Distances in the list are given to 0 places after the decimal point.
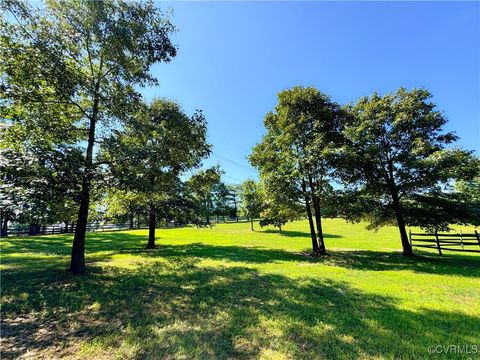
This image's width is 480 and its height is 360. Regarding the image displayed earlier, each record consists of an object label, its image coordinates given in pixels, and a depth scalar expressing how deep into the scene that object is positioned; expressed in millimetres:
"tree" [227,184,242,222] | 83631
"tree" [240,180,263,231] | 37156
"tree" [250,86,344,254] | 13328
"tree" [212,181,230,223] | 59203
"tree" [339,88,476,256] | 12531
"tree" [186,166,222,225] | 15859
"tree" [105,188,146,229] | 10245
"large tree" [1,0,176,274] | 6480
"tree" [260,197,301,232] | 14539
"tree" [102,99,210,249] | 7488
